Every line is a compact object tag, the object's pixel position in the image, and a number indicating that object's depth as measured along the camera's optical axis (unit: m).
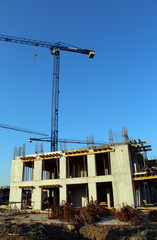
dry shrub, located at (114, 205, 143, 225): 16.45
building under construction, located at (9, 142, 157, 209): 24.25
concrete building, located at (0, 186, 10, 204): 51.94
